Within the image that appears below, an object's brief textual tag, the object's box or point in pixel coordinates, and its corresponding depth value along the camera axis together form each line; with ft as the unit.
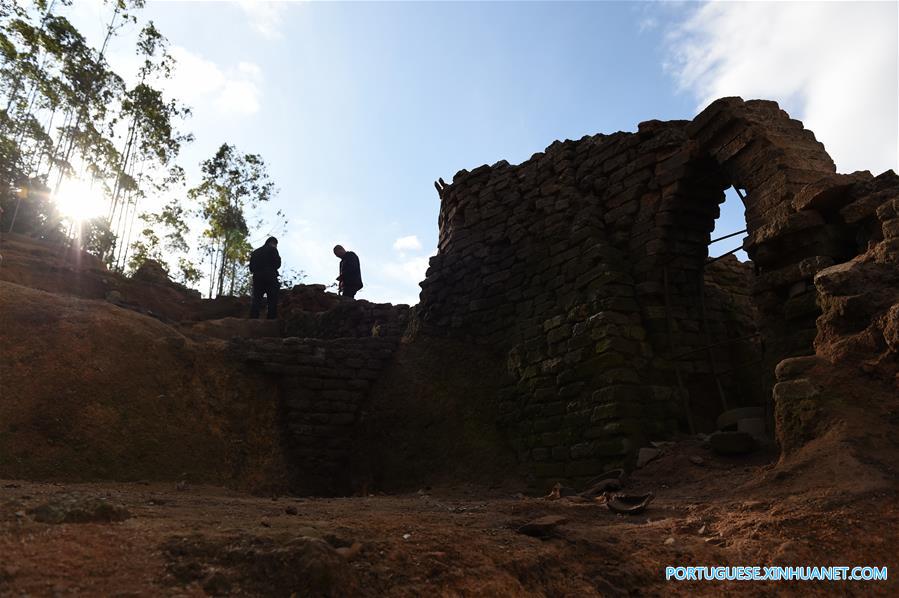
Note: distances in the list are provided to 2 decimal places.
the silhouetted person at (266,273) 43.09
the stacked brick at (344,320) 38.37
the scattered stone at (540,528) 11.27
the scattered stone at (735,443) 17.21
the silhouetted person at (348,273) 48.14
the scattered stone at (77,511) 8.88
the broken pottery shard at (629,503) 13.87
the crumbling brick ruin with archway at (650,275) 18.37
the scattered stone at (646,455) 19.16
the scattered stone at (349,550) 8.72
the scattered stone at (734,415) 19.20
